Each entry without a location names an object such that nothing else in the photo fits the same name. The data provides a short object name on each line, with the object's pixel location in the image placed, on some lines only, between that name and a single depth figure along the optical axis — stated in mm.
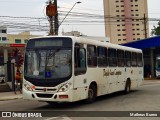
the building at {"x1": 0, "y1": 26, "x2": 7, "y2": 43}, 95875
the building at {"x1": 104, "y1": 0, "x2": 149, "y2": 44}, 98250
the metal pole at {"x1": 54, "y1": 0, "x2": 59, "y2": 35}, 31434
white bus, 14719
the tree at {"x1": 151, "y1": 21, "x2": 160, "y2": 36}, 95138
